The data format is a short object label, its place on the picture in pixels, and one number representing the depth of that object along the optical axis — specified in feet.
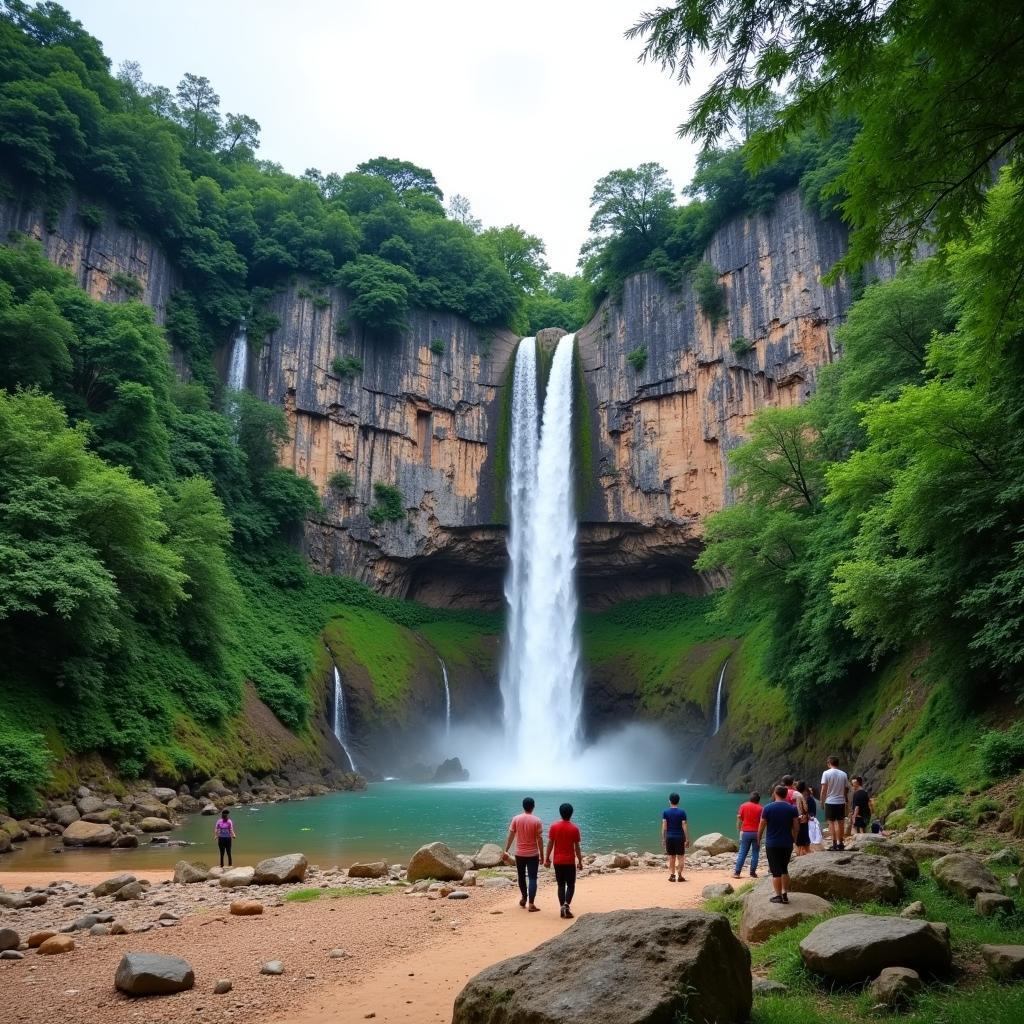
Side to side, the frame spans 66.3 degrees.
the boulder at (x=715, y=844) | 46.33
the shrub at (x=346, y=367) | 149.69
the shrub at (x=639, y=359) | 150.00
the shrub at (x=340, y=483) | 145.48
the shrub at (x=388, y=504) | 148.66
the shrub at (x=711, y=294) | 141.28
